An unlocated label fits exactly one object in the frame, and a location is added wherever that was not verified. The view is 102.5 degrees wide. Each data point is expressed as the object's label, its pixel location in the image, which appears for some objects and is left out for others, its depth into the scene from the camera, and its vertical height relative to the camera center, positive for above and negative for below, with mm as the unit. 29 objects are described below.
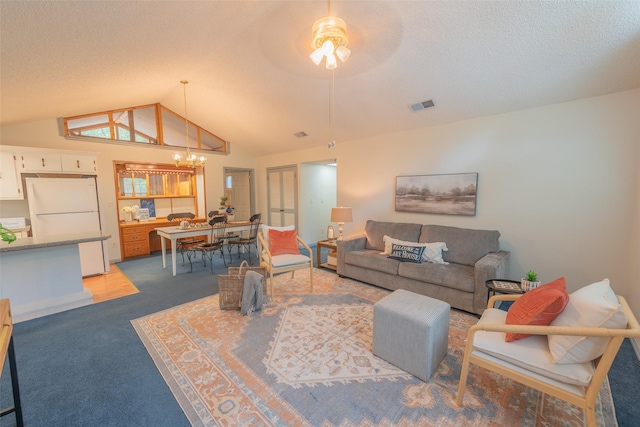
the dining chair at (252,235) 4902 -853
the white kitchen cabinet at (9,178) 3549 +188
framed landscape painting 3502 -34
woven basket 2893 -1101
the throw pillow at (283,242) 3648 -735
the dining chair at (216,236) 4312 -813
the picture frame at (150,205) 5773 -317
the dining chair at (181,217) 5671 -583
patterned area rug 1551 -1348
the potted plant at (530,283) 2229 -798
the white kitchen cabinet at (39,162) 3650 +434
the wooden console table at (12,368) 1341 -977
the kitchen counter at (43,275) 2699 -937
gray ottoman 1828 -1055
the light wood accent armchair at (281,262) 3289 -930
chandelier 4189 +570
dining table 4066 -658
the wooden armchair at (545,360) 1229 -951
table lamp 4262 -390
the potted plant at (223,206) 5539 -313
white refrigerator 3686 -282
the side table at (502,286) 2326 -893
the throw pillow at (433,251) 3289 -767
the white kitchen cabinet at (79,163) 3933 +450
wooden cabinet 5146 -1007
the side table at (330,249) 4270 -977
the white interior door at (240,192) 7098 -14
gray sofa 2736 -904
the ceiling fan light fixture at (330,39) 1680 +1030
